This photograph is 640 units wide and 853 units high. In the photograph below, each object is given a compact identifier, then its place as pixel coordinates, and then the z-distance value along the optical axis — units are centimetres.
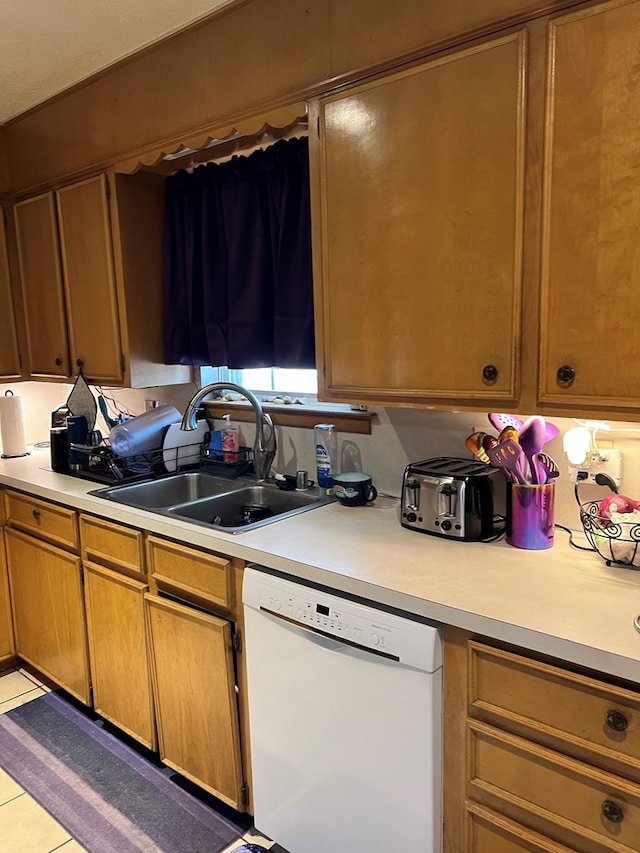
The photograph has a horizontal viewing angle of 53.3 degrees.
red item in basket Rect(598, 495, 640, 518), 151
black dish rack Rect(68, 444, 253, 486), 249
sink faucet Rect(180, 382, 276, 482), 216
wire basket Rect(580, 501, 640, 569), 145
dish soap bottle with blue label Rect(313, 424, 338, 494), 220
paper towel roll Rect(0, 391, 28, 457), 295
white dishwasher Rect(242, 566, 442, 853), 139
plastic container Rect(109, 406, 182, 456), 252
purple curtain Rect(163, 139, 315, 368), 223
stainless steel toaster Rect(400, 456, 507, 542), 167
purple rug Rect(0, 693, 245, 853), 193
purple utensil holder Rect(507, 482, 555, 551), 160
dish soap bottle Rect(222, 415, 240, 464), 254
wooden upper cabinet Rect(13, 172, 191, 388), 256
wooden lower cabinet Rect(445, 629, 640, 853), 115
